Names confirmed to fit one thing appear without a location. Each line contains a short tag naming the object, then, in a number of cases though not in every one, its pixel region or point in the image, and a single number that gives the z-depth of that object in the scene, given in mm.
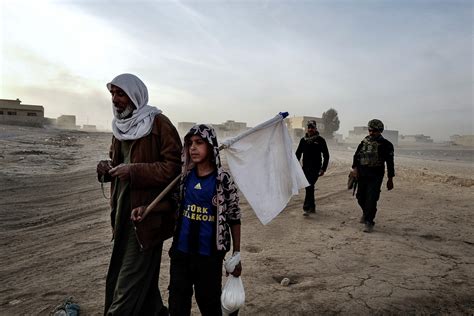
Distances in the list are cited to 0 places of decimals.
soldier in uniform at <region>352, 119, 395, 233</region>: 6129
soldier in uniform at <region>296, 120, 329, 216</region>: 7184
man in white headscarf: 2498
